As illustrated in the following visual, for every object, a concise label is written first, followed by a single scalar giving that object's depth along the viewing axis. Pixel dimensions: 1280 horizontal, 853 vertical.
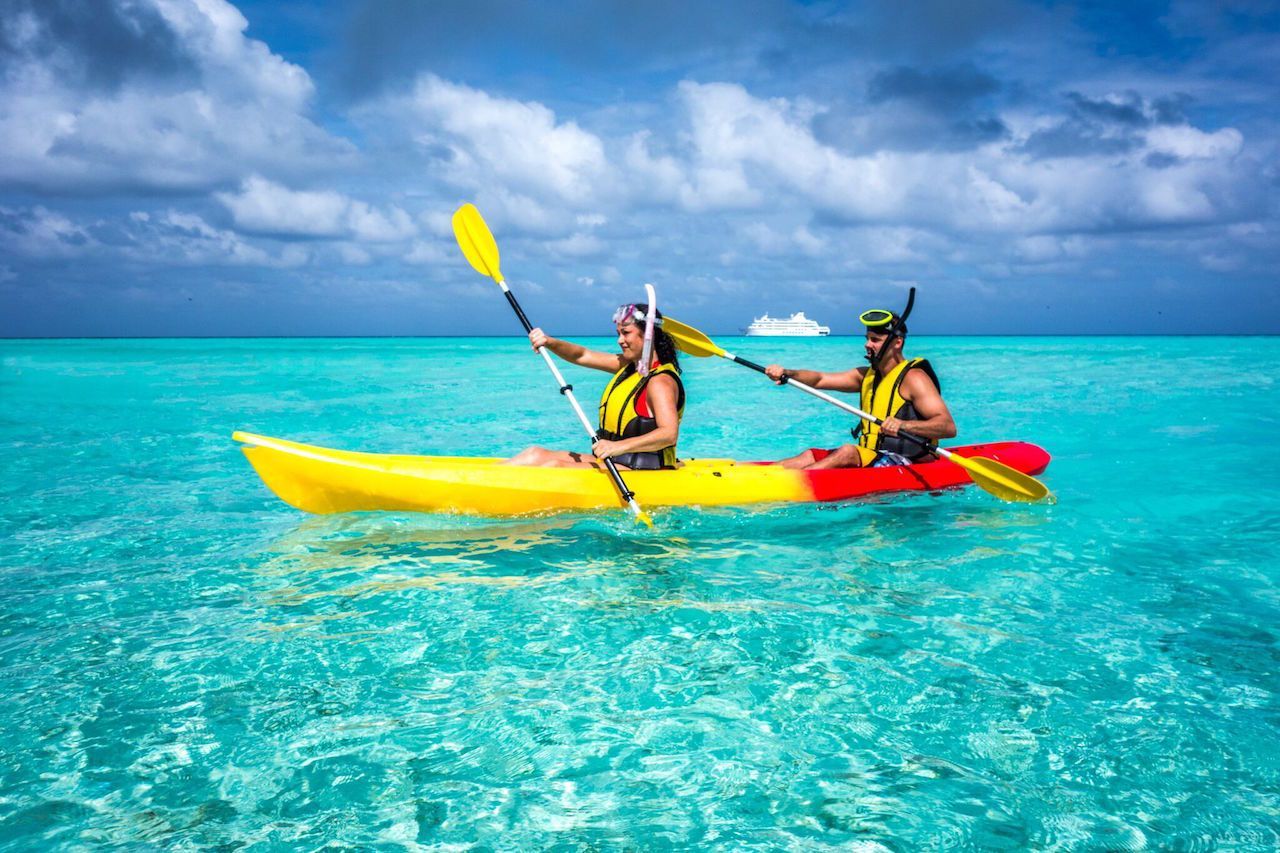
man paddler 7.11
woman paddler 6.36
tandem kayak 6.27
